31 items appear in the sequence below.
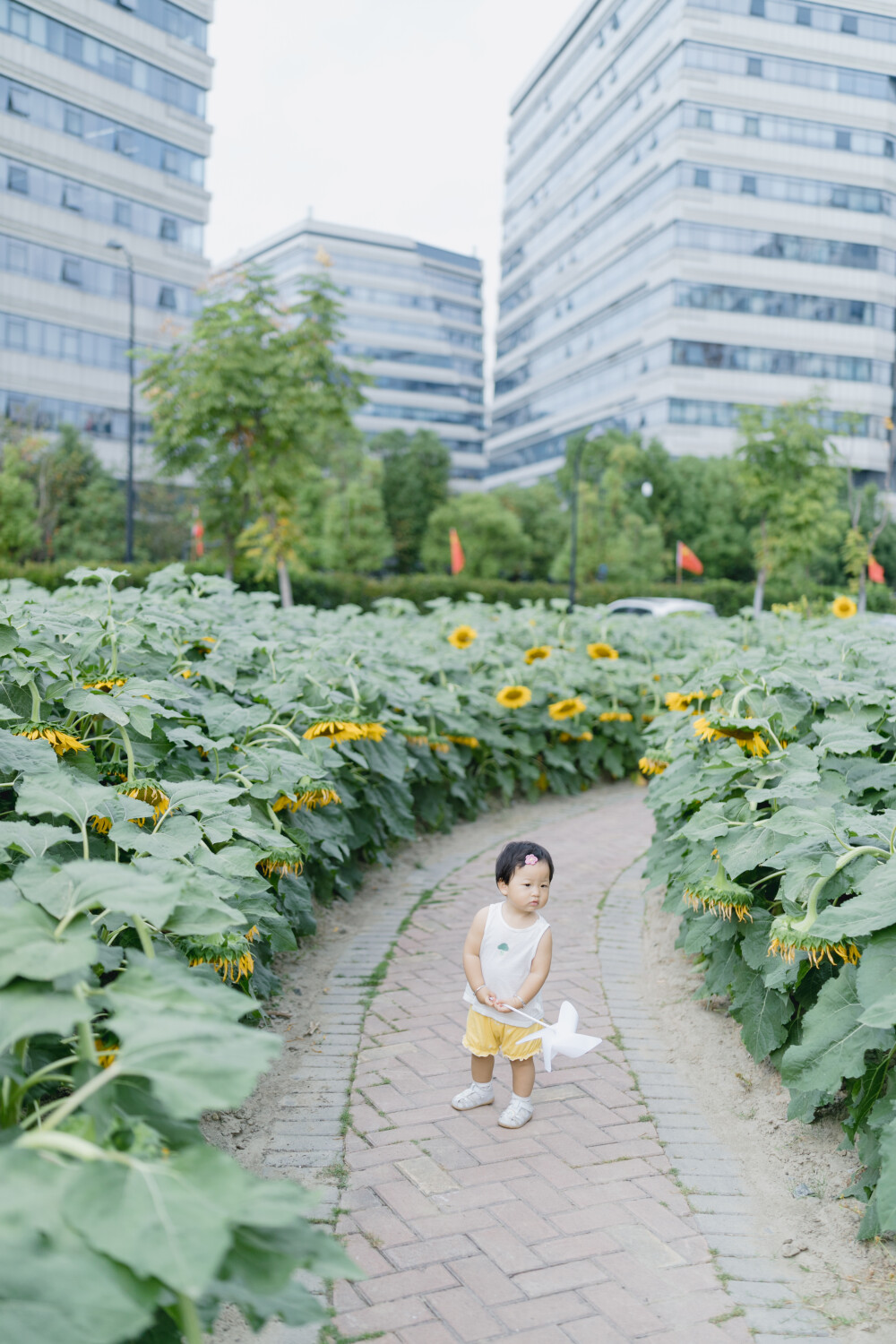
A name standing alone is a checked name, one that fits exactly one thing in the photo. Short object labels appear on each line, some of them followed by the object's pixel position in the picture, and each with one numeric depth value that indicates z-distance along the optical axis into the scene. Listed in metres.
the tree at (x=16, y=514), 31.20
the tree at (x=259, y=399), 17.62
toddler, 3.45
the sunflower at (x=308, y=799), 4.04
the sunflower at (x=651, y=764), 6.09
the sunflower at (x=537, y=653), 9.08
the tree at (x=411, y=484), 62.69
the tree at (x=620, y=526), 41.31
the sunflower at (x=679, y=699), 5.51
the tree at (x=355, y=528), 50.97
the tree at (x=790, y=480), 24.81
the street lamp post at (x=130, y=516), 24.88
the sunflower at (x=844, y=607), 10.81
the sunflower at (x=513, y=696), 7.96
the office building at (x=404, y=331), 99.06
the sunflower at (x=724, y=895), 3.34
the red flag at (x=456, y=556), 25.52
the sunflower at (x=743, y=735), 4.11
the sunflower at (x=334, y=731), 4.55
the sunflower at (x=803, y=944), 2.71
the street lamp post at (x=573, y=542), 29.27
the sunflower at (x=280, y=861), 3.32
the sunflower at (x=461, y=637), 8.98
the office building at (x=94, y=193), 40.56
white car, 19.14
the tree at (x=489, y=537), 49.59
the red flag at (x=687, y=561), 23.01
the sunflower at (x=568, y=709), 8.49
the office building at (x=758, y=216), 58.06
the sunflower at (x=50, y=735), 3.28
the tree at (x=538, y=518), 51.75
